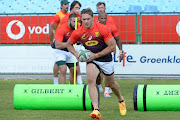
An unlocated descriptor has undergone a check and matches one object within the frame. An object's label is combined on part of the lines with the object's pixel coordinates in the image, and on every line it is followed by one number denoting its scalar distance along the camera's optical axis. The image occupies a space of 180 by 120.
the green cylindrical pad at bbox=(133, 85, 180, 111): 13.70
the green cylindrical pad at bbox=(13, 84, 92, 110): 14.10
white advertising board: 27.22
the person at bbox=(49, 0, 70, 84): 19.39
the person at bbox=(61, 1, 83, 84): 18.81
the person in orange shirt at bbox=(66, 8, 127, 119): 12.60
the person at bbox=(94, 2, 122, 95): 18.62
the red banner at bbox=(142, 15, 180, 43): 28.09
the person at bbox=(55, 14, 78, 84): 18.06
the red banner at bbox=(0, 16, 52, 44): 28.94
